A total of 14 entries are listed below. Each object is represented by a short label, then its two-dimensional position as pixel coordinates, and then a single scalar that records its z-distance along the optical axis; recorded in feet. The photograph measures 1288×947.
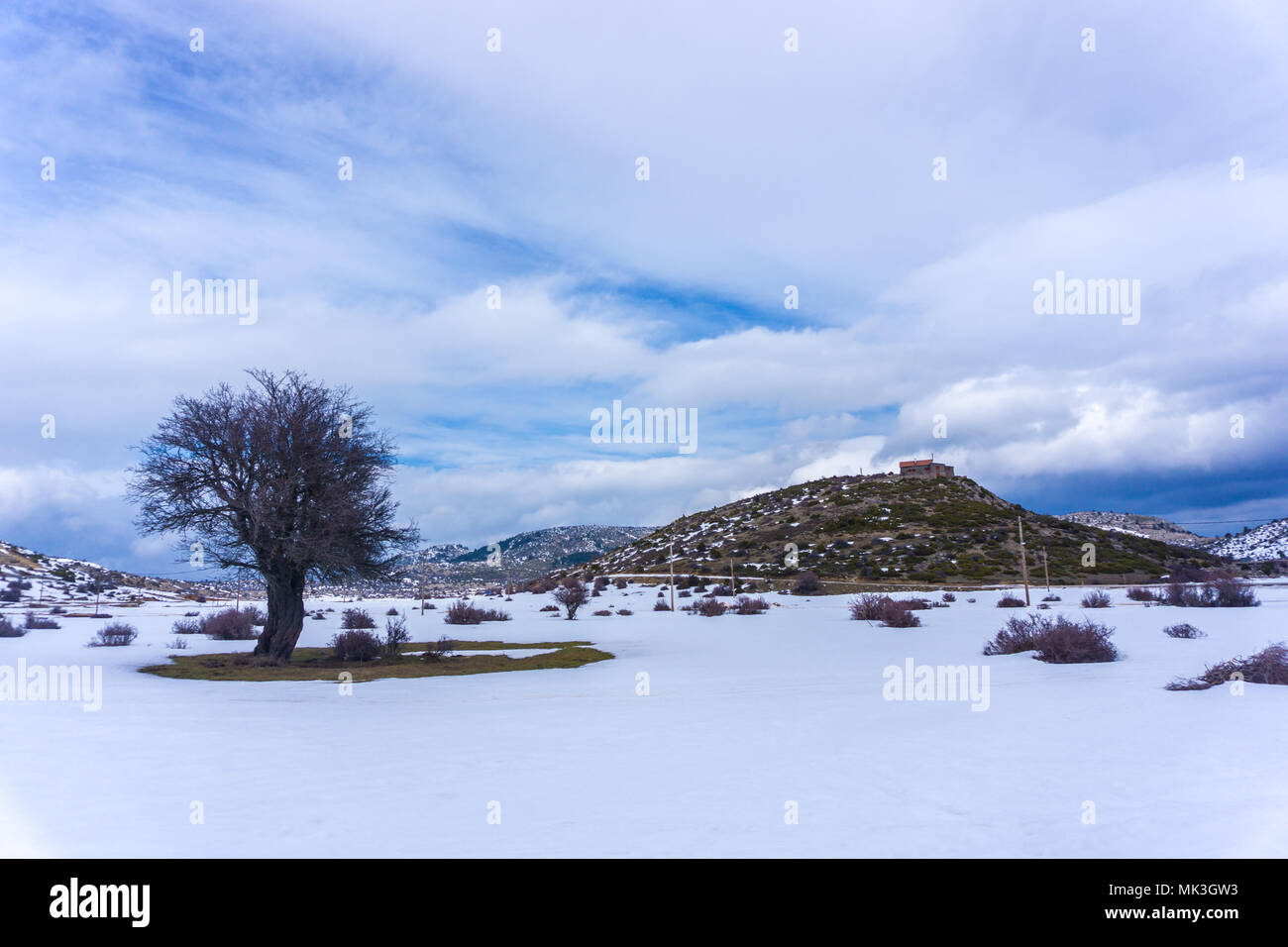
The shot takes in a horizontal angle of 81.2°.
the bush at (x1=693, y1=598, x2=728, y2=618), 116.67
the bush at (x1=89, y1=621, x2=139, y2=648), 78.38
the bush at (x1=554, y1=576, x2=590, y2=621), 115.03
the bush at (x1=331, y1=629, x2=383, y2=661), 62.59
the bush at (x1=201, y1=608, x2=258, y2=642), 89.25
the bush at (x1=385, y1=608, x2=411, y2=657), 65.36
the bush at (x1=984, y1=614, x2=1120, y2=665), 45.83
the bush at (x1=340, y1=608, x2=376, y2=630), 95.83
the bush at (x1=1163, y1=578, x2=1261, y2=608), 88.53
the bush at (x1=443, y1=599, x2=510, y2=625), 108.78
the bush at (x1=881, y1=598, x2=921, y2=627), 82.02
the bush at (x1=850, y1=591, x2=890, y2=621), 91.40
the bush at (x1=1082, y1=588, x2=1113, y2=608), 99.90
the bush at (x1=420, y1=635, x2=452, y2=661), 61.82
